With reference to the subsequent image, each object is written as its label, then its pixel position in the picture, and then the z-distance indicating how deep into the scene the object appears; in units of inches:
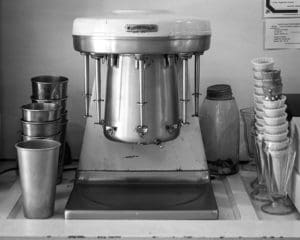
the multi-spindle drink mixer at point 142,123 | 51.1
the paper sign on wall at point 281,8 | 68.9
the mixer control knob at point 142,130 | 53.9
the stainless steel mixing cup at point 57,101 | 61.0
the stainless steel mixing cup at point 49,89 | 60.9
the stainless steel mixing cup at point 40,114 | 55.8
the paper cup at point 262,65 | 57.2
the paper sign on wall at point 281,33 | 69.5
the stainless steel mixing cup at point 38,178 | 51.1
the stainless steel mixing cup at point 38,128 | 56.1
